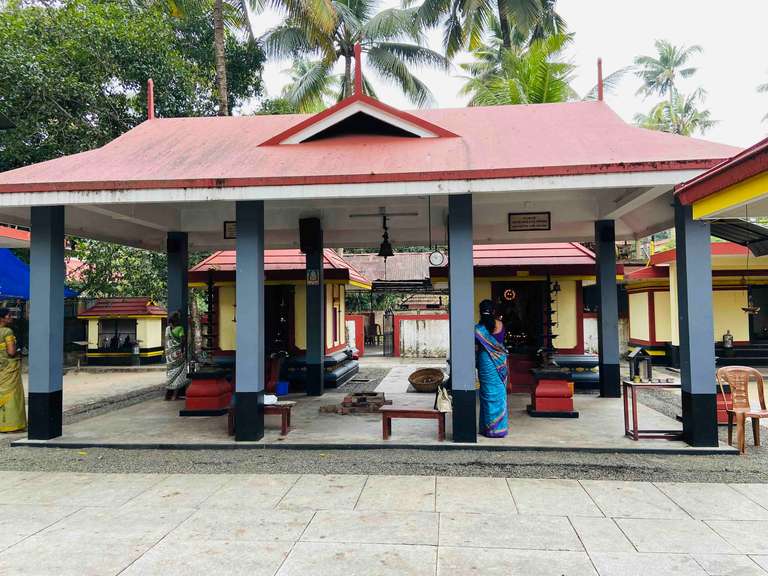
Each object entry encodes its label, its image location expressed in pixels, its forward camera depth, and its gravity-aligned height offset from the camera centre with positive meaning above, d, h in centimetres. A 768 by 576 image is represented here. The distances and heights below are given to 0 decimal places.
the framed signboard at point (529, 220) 900 +157
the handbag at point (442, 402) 673 -114
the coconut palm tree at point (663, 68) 4162 +1934
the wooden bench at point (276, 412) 727 -134
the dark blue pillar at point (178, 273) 1092 +91
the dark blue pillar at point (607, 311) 1005 +0
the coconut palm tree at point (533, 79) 1497 +681
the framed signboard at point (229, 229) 964 +161
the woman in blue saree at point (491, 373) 682 -78
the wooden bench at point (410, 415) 674 -130
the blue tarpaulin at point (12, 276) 1284 +107
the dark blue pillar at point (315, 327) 1080 -27
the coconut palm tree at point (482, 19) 1836 +1090
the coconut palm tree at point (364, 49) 1933 +1025
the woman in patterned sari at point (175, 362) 1034 -91
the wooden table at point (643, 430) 657 -150
